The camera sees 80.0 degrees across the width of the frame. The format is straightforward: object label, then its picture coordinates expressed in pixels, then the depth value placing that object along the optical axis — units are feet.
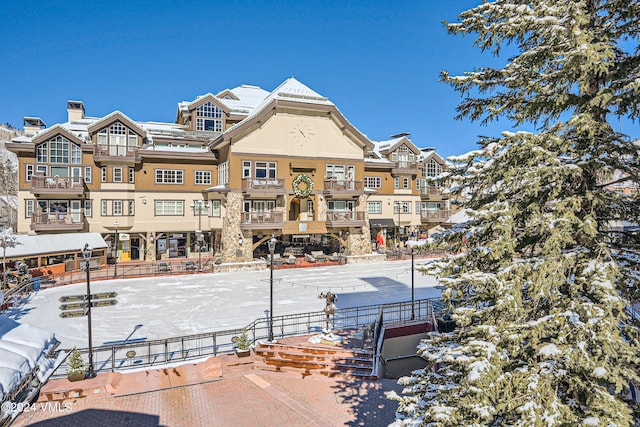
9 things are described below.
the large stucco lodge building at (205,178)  92.63
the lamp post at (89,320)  36.24
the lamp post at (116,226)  95.73
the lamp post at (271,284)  44.63
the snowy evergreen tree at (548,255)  14.90
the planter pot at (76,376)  35.50
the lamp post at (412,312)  50.71
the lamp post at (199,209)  91.25
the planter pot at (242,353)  41.77
